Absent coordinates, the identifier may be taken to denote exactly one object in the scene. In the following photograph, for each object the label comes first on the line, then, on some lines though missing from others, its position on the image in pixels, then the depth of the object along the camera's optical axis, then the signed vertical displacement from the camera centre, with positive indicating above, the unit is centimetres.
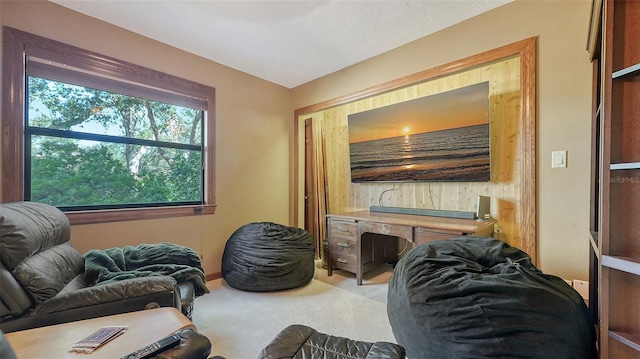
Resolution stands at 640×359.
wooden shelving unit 103 -1
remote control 81 -54
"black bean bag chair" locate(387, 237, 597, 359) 116 -64
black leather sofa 115 -54
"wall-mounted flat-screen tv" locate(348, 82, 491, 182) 241 +42
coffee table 87 -58
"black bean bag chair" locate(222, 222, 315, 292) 263 -83
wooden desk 222 -50
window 203 +41
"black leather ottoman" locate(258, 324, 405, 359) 104 -70
